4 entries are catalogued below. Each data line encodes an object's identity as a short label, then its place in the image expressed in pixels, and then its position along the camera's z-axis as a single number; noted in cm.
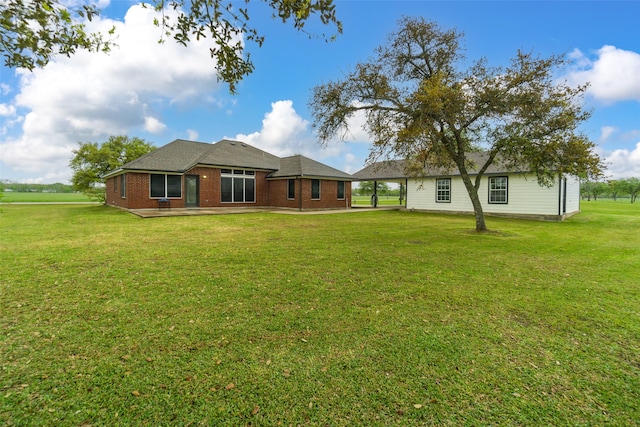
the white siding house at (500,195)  1598
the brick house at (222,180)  1747
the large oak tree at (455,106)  913
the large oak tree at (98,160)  2355
